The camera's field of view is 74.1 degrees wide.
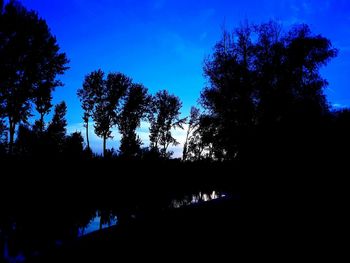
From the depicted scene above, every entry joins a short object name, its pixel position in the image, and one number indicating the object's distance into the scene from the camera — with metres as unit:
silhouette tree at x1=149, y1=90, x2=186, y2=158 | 50.34
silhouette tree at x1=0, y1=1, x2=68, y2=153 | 22.02
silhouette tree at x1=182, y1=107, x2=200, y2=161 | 46.61
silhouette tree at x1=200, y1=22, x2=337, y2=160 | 21.89
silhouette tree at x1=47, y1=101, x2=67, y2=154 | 31.81
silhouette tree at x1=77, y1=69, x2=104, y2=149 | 39.78
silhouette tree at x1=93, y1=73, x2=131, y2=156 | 40.31
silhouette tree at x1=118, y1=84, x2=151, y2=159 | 42.38
